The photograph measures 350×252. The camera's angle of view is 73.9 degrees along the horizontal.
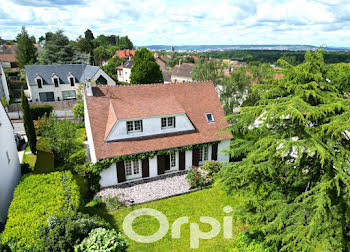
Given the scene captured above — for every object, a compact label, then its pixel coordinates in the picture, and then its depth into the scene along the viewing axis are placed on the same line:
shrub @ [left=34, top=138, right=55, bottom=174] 20.73
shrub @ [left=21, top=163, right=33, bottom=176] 21.46
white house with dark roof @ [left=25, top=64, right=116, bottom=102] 48.19
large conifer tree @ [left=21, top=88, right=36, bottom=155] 24.67
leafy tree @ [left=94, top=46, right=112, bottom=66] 104.79
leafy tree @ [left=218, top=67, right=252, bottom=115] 30.53
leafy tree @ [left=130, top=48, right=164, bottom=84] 49.19
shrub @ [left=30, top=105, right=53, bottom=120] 39.53
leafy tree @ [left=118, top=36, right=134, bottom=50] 161.38
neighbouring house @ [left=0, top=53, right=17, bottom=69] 85.00
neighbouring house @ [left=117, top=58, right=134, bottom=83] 75.96
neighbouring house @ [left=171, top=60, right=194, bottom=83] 72.00
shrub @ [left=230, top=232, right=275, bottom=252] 12.63
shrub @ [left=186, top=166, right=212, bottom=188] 20.03
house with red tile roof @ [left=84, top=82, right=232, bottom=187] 19.78
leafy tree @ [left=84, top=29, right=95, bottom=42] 144.62
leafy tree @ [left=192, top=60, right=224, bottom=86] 35.85
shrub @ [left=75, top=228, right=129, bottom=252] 10.98
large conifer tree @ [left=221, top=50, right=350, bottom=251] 8.98
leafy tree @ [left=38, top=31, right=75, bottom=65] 64.69
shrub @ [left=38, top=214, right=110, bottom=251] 10.94
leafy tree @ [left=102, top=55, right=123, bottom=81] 82.34
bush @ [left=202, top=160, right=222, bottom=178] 20.94
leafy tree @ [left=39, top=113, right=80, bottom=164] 21.80
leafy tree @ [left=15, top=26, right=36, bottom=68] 70.00
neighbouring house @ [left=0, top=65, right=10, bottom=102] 43.89
